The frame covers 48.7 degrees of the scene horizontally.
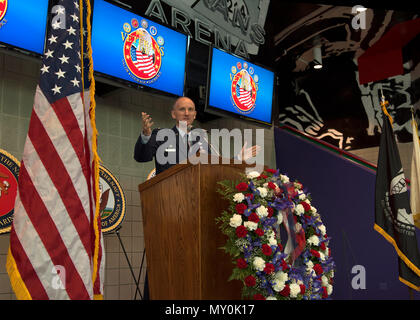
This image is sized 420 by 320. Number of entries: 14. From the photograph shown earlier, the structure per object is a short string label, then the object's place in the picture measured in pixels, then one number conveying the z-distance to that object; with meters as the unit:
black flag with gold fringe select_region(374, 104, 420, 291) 4.36
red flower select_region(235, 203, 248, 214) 2.44
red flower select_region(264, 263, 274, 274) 2.35
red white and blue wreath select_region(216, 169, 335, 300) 2.37
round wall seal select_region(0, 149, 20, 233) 3.68
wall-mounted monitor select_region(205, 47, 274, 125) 5.55
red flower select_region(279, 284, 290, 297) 2.39
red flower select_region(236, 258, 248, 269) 2.33
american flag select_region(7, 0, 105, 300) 1.91
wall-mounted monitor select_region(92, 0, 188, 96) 4.40
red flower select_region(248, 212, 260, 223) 2.45
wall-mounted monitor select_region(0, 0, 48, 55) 3.69
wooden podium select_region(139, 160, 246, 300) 2.36
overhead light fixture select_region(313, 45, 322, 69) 7.77
